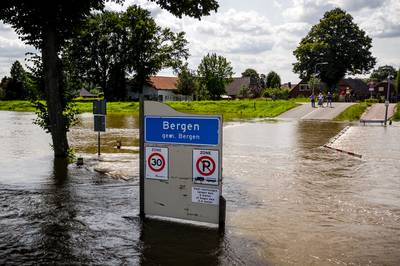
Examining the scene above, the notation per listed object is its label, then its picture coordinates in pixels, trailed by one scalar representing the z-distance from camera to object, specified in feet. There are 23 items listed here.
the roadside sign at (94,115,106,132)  49.75
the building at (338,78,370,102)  281.74
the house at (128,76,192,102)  299.17
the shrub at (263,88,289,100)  241.22
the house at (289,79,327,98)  276.74
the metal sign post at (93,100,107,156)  48.91
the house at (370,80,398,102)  290.76
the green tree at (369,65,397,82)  453.99
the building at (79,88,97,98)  362.84
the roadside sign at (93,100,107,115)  48.82
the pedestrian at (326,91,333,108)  156.76
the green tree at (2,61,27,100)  301.22
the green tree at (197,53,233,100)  266.36
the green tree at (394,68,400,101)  222.44
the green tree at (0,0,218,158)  45.21
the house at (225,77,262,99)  323.98
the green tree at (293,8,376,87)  248.93
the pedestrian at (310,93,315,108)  154.51
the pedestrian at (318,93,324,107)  158.26
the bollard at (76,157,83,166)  44.39
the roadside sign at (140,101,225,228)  22.66
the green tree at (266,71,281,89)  371.51
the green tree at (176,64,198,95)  267.31
